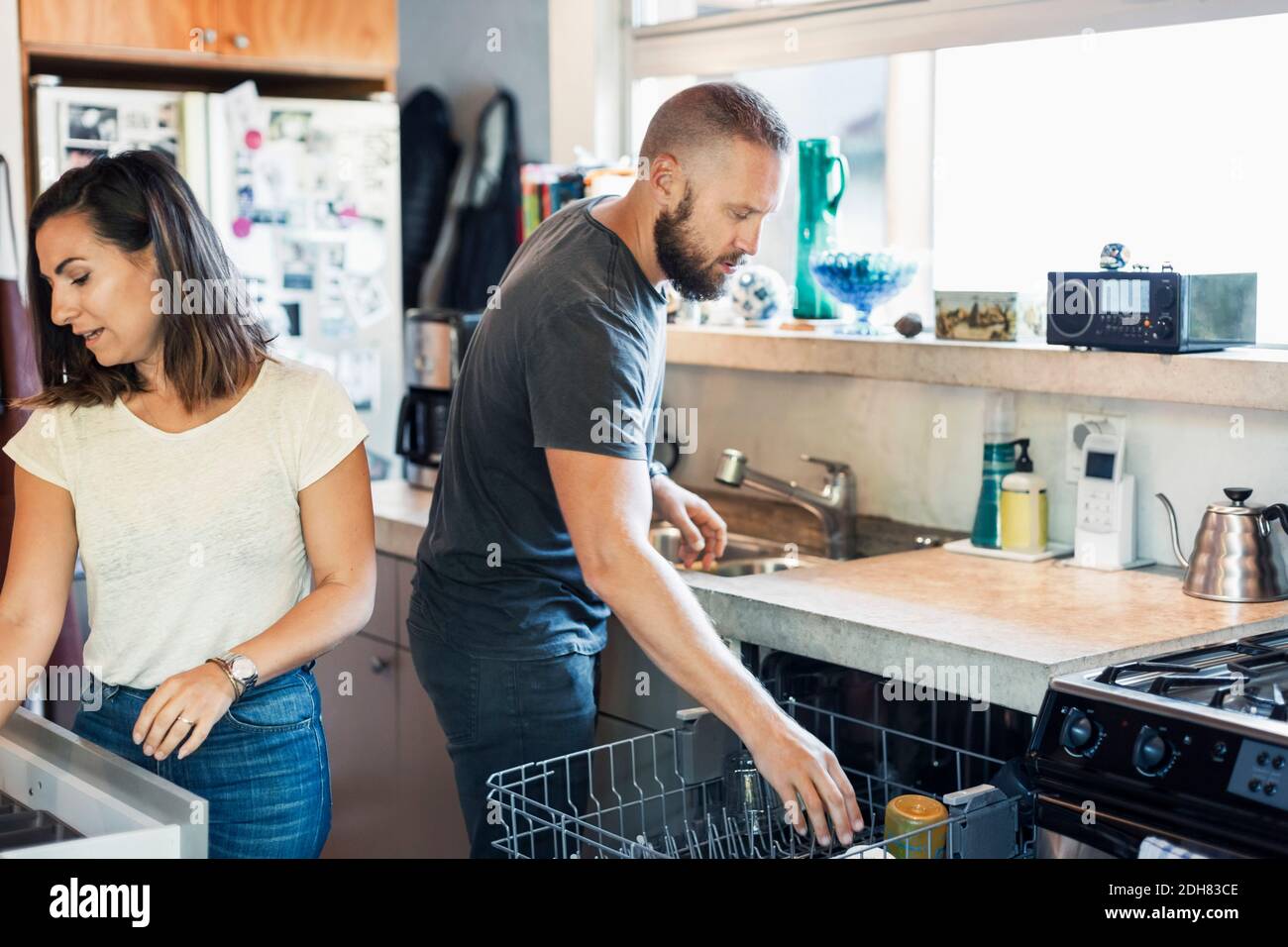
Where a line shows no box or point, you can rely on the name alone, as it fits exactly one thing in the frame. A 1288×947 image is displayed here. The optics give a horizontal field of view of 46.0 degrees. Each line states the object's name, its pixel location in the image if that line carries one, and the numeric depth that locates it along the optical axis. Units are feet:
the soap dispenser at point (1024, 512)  8.32
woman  5.67
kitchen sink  9.55
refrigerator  11.30
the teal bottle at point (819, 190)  9.43
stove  4.85
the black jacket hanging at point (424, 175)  12.37
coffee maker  10.99
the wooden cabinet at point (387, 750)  9.87
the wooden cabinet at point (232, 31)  10.94
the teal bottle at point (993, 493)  8.52
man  5.70
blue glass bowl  9.07
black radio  7.44
